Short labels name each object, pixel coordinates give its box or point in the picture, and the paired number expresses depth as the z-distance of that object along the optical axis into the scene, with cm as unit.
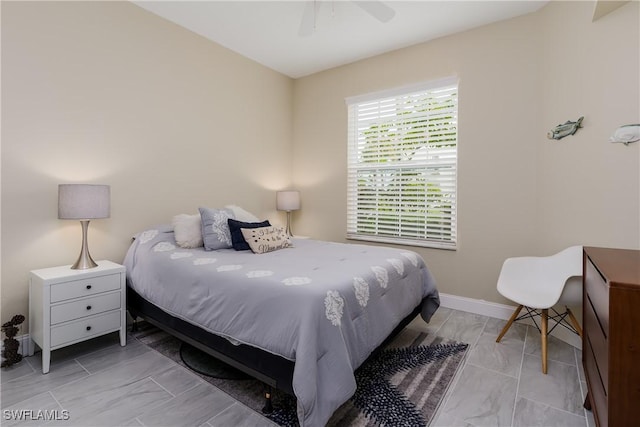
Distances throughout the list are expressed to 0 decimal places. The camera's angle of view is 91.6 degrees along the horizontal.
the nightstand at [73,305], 205
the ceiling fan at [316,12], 220
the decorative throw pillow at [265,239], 265
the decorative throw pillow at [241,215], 317
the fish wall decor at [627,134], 191
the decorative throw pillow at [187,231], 268
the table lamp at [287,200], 416
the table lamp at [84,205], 217
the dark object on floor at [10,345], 209
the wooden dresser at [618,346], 106
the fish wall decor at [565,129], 237
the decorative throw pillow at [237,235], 270
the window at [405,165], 330
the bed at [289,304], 147
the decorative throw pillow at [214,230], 267
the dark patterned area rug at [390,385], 166
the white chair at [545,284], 214
